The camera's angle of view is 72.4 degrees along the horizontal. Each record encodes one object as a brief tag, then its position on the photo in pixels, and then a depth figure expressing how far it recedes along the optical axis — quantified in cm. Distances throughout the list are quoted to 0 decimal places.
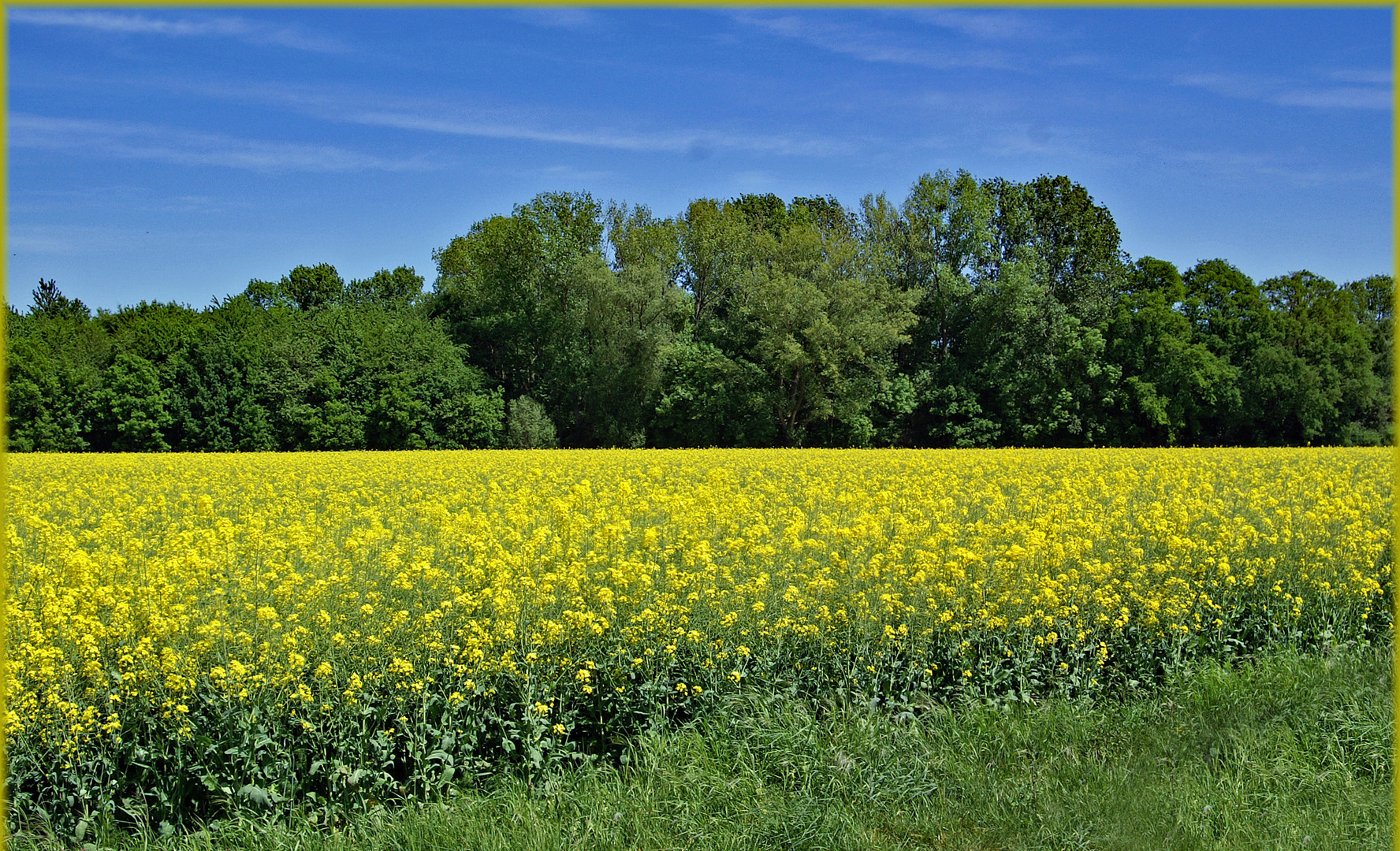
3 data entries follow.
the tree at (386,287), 6211
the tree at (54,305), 5053
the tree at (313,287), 6200
